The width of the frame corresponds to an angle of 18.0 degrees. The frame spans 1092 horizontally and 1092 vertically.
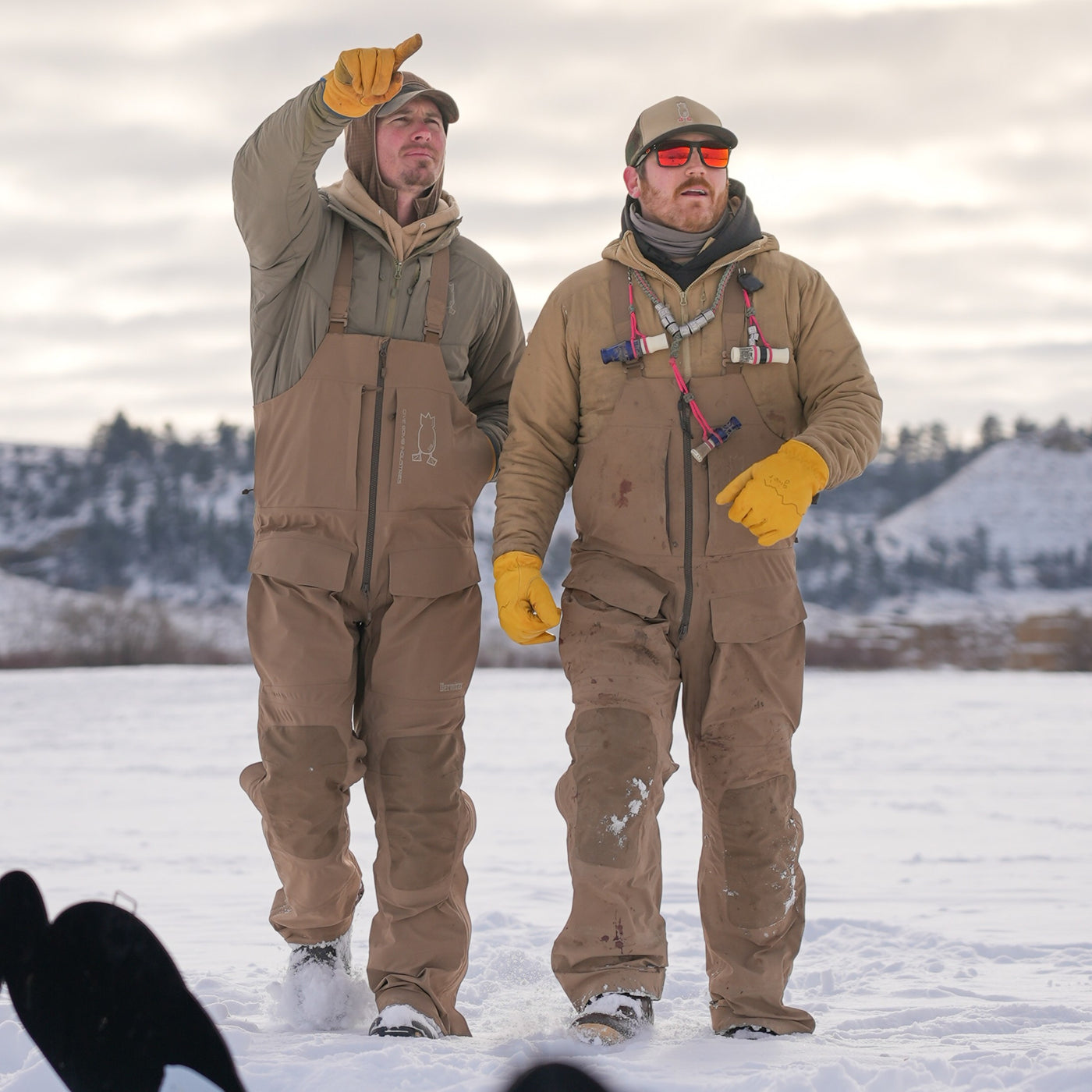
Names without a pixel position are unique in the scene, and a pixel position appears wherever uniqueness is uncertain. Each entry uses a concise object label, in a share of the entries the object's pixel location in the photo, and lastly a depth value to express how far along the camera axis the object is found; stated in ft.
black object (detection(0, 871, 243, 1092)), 18.12
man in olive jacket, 21.56
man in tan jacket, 21.02
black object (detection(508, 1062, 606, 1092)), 14.23
